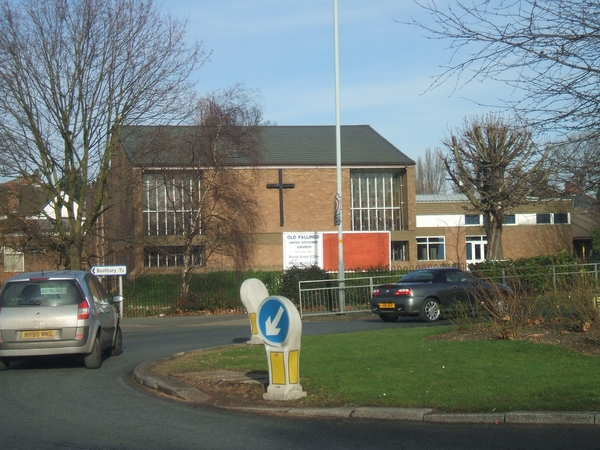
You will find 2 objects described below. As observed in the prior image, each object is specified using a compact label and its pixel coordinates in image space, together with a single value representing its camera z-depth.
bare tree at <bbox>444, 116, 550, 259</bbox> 34.41
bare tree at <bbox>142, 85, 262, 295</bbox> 29.89
